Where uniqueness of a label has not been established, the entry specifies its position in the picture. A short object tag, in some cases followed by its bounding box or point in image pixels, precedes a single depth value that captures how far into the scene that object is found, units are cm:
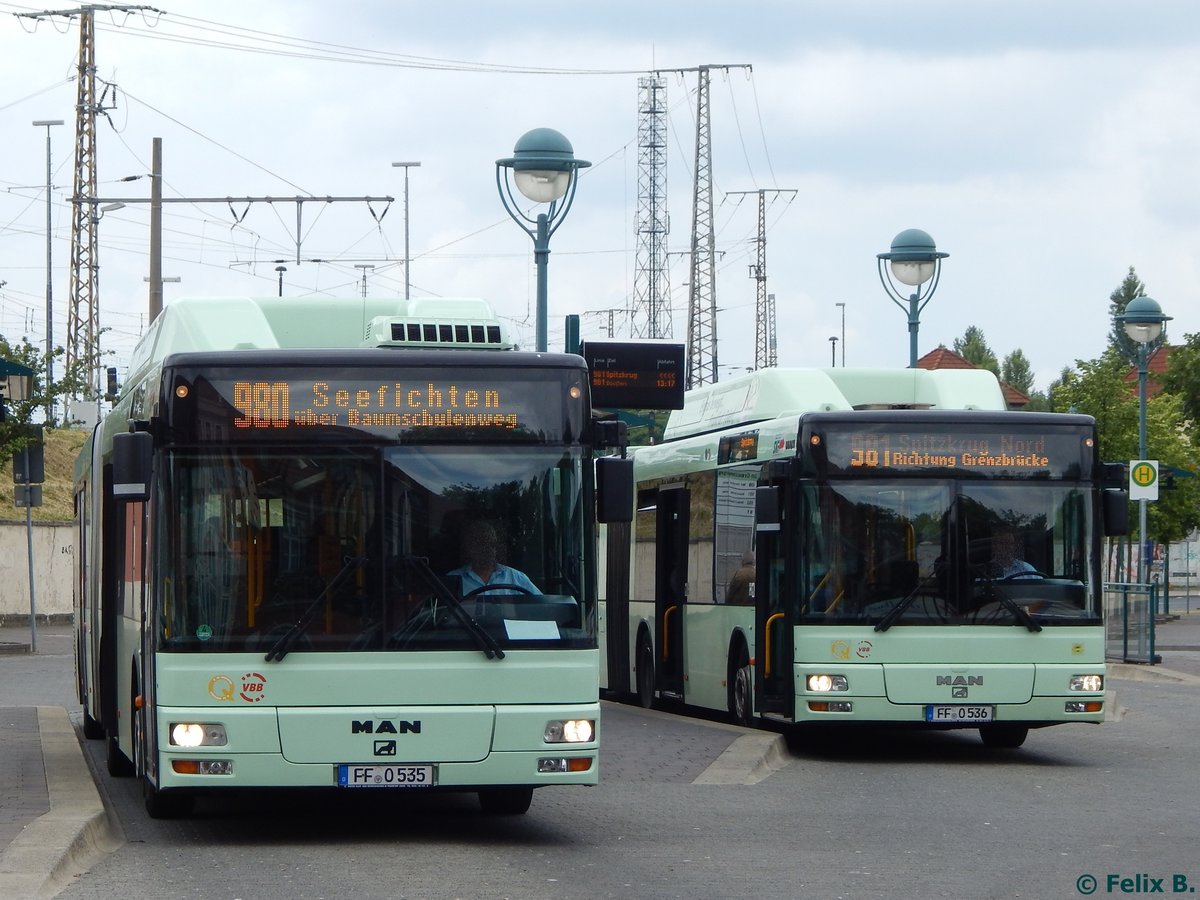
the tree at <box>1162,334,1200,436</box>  7062
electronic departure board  2391
